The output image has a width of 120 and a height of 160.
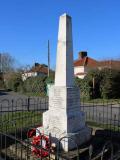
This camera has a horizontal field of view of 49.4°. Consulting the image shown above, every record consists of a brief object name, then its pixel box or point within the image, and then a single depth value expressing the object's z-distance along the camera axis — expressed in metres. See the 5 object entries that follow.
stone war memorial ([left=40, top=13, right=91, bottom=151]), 3.04
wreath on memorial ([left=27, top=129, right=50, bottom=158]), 2.57
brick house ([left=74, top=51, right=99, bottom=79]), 21.38
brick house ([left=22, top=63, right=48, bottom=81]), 25.03
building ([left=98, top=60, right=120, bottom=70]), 15.27
